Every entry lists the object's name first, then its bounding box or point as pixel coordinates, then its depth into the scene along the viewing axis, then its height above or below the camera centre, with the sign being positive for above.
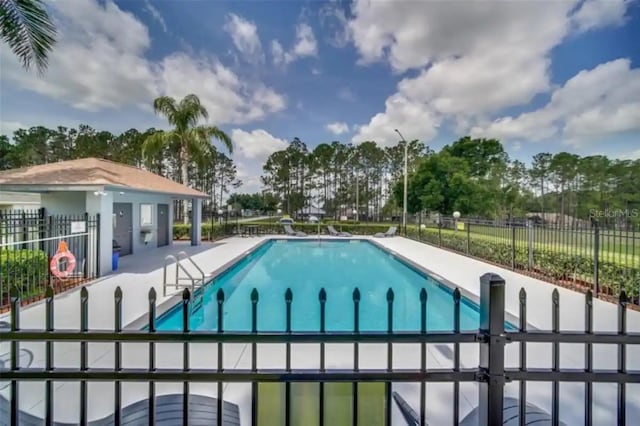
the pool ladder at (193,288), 6.98 -1.75
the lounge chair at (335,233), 22.76 -1.43
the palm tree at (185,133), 18.92 +4.58
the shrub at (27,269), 6.36 -1.14
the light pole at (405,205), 21.36 +0.46
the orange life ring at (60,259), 7.24 -1.10
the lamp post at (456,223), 14.79 -0.47
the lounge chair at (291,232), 22.51 -1.36
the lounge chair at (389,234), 22.54 -1.46
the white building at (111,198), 8.86 +0.52
